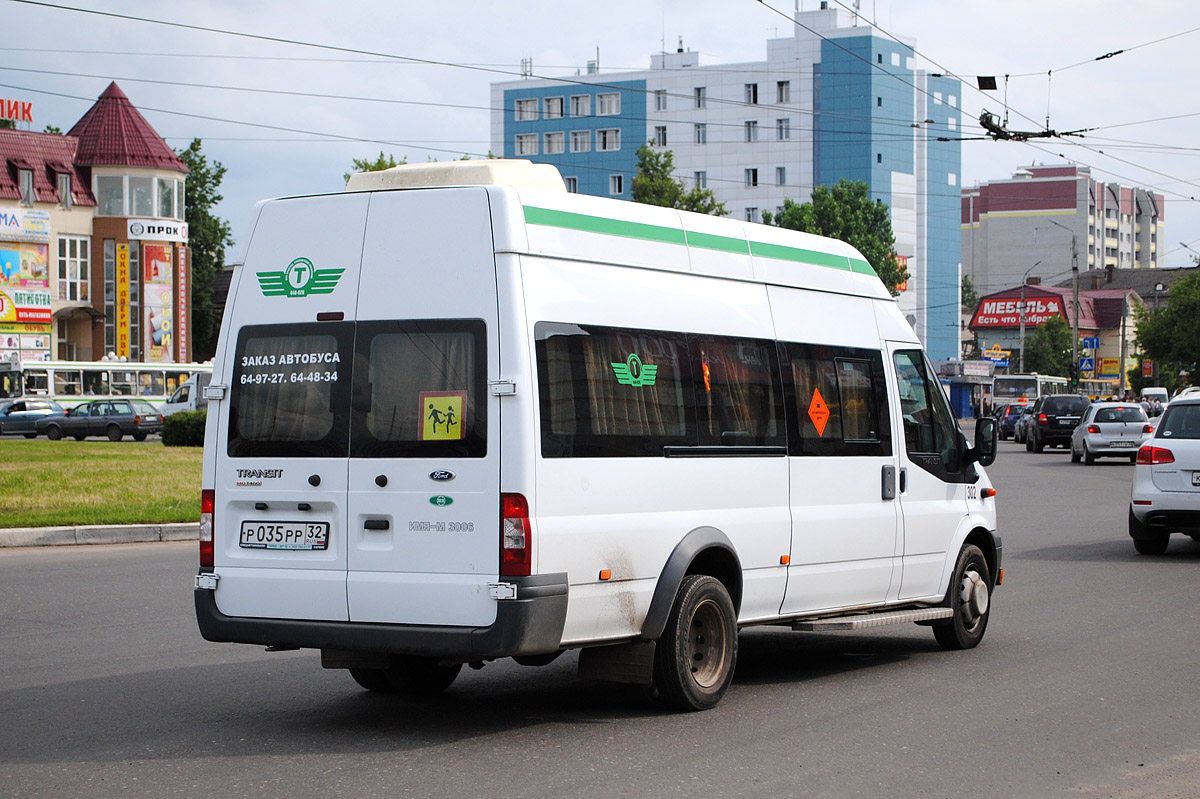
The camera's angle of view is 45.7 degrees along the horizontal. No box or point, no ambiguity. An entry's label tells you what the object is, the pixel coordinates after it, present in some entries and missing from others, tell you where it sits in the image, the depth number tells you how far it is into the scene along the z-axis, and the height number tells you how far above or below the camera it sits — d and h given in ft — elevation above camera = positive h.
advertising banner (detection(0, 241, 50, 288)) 217.97 +18.25
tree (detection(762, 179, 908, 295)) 287.89 +33.02
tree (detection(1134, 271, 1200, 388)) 227.40 +7.86
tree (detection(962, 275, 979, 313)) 575.99 +34.16
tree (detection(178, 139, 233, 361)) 279.90 +29.23
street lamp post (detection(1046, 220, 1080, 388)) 233.76 +9.38
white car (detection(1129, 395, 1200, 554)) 50.49 -3.69
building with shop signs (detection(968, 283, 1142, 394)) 416.05 +18.08
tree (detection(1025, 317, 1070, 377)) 366.22 +7.89
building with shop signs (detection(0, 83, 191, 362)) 221.46 +23.30
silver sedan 118.01 -4.26
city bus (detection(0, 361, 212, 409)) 189.88 +0.40
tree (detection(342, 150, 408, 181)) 157.99 +24.80
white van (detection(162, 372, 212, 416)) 189.06 -2.08
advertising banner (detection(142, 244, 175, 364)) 228.84 +12.85
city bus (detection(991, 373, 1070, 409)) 259.60 -1.50
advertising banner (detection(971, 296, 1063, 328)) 416.05 +19.96
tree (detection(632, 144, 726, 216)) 169.78 +23.01
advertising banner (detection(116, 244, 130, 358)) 228.02 +11.99
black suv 144.97 -3.80
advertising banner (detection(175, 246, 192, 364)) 232.32 +11.71
